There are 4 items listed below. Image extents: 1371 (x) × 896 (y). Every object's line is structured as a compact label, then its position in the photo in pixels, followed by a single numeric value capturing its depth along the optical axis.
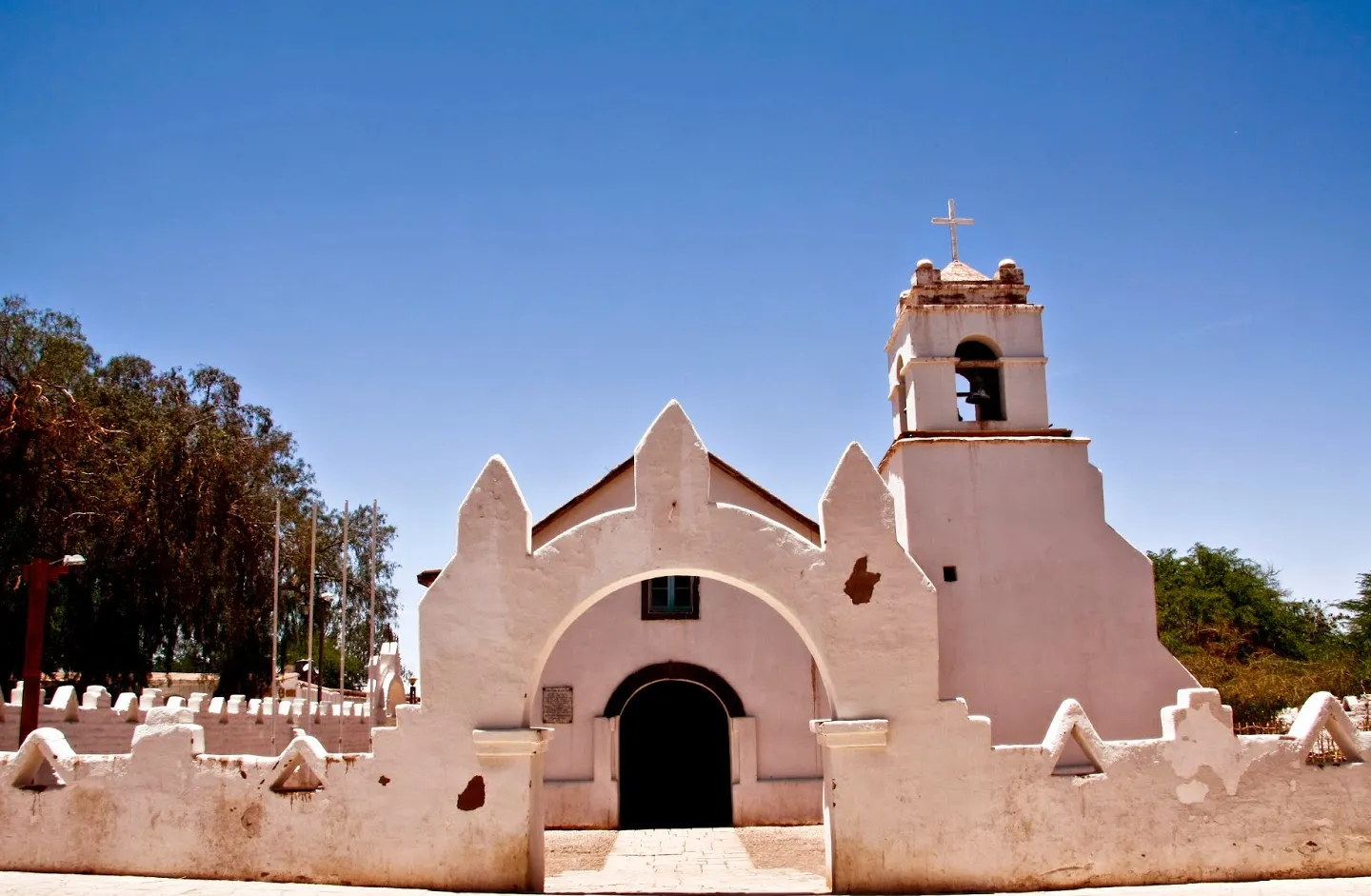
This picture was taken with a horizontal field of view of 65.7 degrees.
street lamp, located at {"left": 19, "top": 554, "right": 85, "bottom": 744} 13.01
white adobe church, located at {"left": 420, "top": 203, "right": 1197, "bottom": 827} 14.53
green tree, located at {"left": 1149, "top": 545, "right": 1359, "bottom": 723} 22.14
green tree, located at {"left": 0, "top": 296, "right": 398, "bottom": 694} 23.25
